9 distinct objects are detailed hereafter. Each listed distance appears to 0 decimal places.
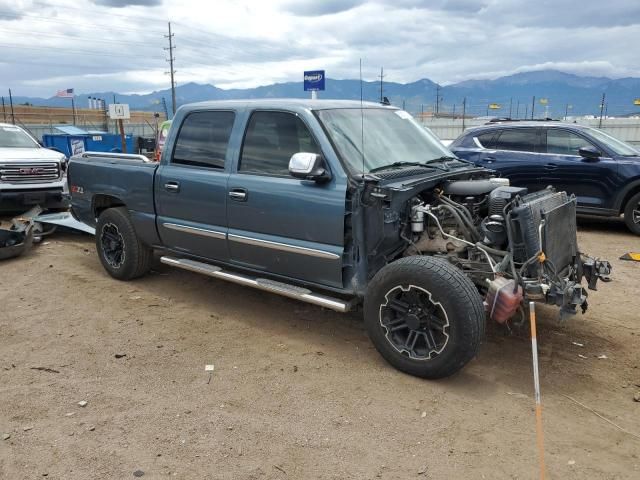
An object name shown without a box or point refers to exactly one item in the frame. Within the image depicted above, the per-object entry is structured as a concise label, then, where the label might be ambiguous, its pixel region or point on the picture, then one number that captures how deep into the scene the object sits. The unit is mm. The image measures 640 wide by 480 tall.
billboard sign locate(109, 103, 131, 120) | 15607
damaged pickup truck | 3631
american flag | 33062
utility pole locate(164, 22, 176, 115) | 46531
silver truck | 9219
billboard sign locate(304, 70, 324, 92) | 13703
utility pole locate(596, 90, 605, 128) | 22119
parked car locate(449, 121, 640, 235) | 8336
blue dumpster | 18578
